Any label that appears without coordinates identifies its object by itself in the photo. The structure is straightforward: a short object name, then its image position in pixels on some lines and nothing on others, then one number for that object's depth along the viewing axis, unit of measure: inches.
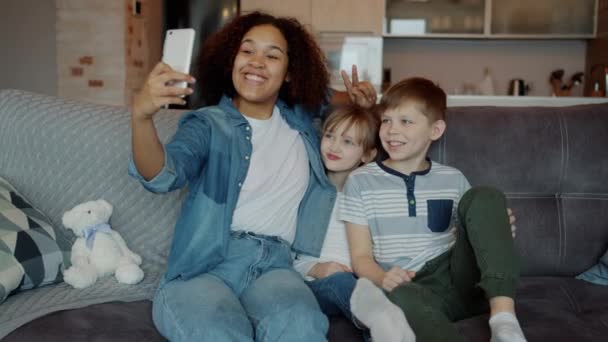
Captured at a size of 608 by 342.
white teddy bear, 60.3
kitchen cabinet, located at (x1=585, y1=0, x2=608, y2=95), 168.7
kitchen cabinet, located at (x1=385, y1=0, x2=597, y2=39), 174.7
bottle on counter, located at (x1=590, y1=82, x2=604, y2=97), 169.8
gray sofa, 64.2
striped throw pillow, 54.5
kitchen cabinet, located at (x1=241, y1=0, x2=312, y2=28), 175.3
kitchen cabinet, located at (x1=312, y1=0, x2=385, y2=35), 174.6
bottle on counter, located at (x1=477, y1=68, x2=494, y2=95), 181.3
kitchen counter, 121.5
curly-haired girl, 48.2
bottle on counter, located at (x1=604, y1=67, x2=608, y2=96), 164.5
